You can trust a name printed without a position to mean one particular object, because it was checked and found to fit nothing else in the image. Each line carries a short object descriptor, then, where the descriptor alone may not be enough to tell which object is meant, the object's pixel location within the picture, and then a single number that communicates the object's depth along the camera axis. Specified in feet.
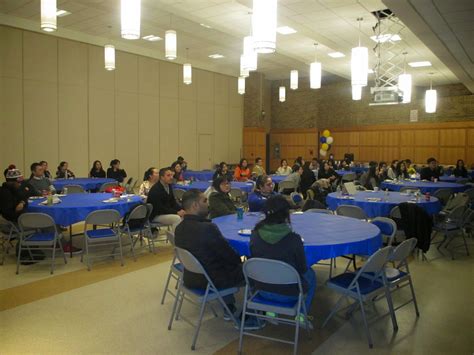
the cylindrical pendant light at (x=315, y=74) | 31.60
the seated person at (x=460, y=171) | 43.91
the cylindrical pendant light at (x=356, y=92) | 32.66
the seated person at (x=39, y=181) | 25.67
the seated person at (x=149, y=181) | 25.13
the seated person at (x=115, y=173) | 36.55
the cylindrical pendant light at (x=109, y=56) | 32.76
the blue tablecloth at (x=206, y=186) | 29.92
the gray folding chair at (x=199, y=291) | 11.32
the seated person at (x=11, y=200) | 19.56
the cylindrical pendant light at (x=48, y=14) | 17.77
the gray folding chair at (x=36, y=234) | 17.81
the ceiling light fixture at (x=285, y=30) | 33.75
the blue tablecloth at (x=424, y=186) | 29.96
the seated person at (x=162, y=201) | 21.66
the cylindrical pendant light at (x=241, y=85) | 46.85
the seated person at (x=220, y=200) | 18.21
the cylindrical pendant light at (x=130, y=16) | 17.85
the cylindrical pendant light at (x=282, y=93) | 54.29
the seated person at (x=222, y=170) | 33.33
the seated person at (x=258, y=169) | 41.11
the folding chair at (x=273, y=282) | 10.46
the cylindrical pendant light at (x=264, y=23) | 14.55
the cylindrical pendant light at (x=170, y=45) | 26.16
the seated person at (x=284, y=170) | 43.20
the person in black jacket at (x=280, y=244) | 11.05
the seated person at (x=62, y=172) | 34.78
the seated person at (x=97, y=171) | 37.04
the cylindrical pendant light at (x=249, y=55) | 26.05
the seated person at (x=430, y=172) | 38.73
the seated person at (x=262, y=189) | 19.26
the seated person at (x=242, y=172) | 36.58
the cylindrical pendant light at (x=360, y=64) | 24.84
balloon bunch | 63.22
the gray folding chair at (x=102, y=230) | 18.29
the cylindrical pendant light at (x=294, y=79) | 41.35
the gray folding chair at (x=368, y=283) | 11.59
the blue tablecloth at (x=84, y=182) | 30.73
